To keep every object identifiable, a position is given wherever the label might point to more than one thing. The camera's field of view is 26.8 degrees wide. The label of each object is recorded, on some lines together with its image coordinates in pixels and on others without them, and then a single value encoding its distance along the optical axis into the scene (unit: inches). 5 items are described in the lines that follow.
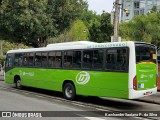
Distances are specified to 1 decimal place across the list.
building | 3353.8
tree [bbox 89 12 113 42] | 1555.1
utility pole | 718.1
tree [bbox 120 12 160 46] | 1838.1
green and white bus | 501.0
